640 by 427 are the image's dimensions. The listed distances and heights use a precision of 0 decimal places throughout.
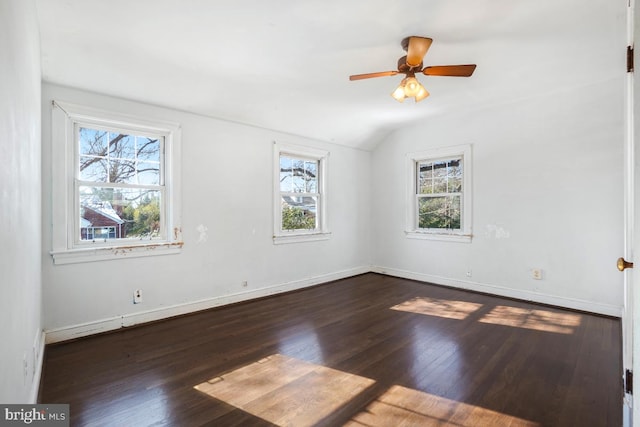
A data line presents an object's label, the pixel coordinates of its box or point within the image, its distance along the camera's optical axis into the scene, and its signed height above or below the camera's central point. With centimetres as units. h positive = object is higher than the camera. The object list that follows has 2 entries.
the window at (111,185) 295 +29
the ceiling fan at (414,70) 254 +123
